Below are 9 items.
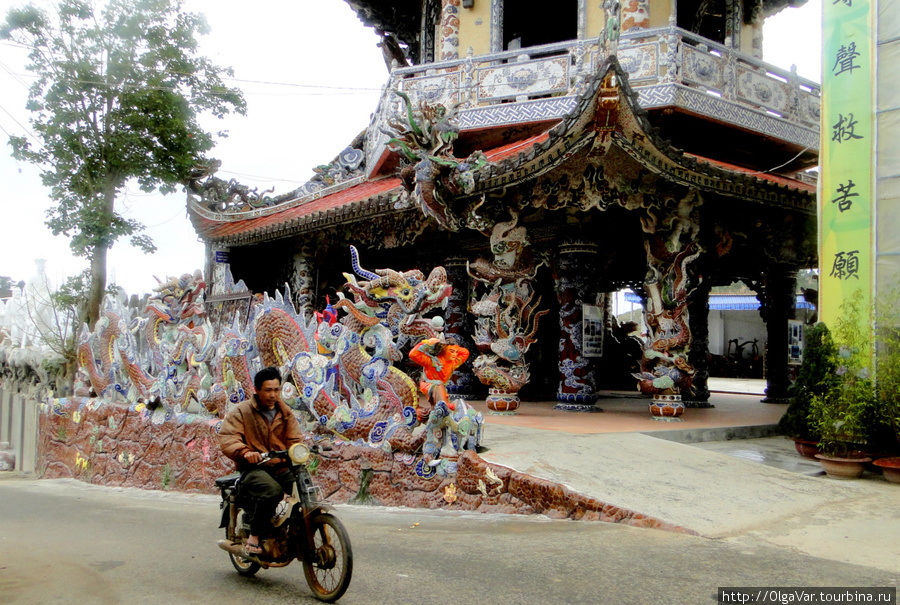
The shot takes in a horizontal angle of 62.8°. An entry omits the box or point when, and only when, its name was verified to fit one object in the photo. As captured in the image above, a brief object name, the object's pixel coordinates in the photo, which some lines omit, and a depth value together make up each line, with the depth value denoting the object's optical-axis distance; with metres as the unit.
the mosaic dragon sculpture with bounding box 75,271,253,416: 9.15
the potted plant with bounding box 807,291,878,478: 7.27
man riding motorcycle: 4.29
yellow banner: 7.98
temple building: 9.34
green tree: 13.98
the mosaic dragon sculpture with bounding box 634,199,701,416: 9.43
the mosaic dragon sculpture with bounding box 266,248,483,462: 6.92
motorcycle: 4.04
